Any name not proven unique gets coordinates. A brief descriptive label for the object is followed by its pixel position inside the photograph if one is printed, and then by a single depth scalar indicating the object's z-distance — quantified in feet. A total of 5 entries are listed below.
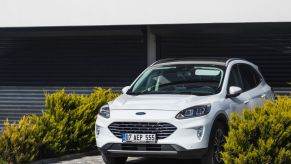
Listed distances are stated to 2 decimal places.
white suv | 33.73
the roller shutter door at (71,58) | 57.47
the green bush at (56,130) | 38.42
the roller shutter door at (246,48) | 53.26
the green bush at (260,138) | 30.55
